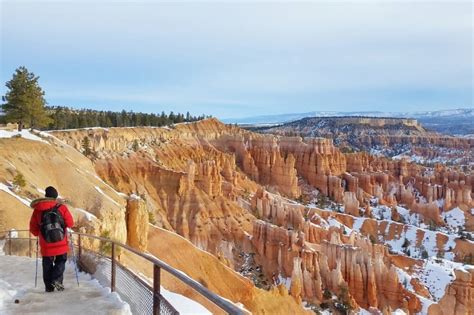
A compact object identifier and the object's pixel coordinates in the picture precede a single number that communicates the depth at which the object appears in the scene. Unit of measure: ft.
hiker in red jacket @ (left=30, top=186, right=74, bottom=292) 26.25
